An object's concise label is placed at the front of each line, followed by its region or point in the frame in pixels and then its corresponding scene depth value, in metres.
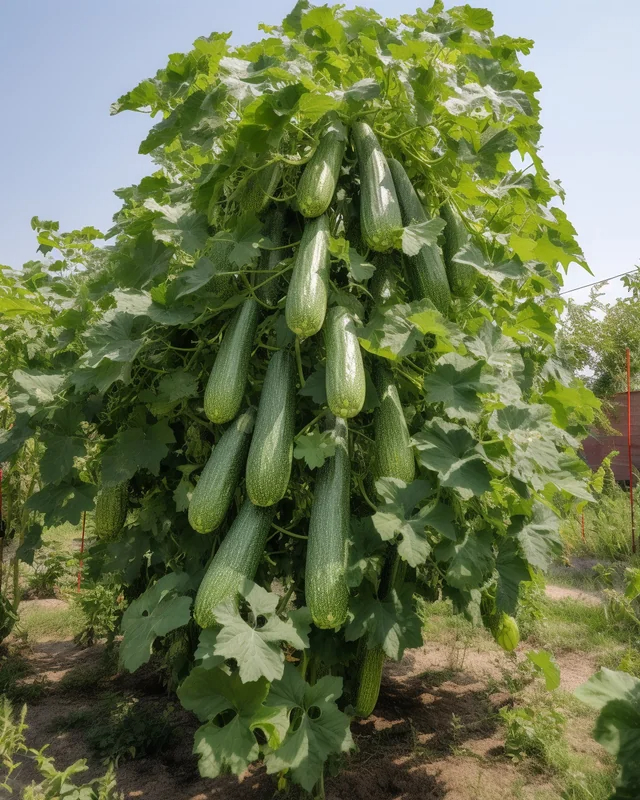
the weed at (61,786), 2.14
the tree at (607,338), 12.33
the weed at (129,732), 3.31
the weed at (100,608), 4.78
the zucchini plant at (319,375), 2.04
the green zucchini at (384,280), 2.44
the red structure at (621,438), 10.82
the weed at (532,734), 3.18
